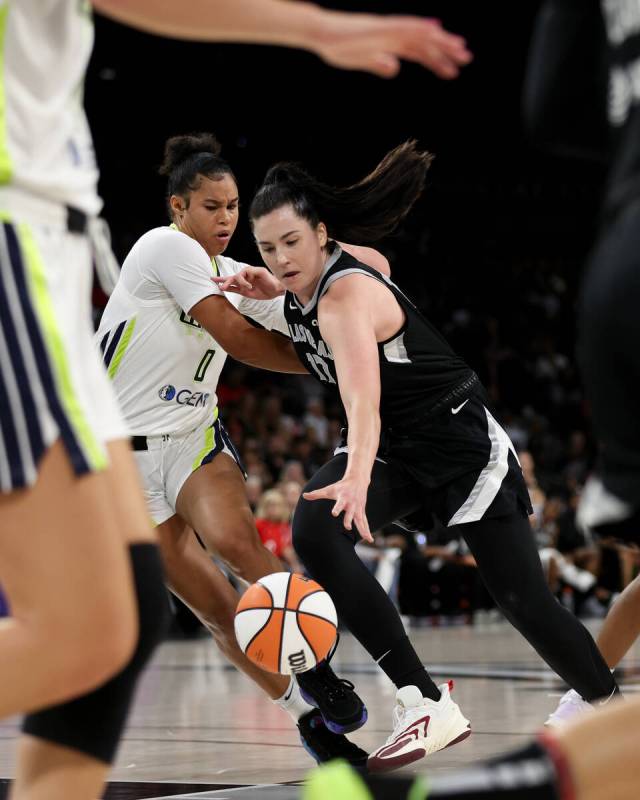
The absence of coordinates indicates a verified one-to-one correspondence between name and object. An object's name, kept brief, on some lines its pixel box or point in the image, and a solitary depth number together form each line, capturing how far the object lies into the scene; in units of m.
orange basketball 7.55
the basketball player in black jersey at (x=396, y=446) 7.50
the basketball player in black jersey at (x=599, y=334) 3.31
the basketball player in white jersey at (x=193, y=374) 8.51
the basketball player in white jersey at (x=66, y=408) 3.63
